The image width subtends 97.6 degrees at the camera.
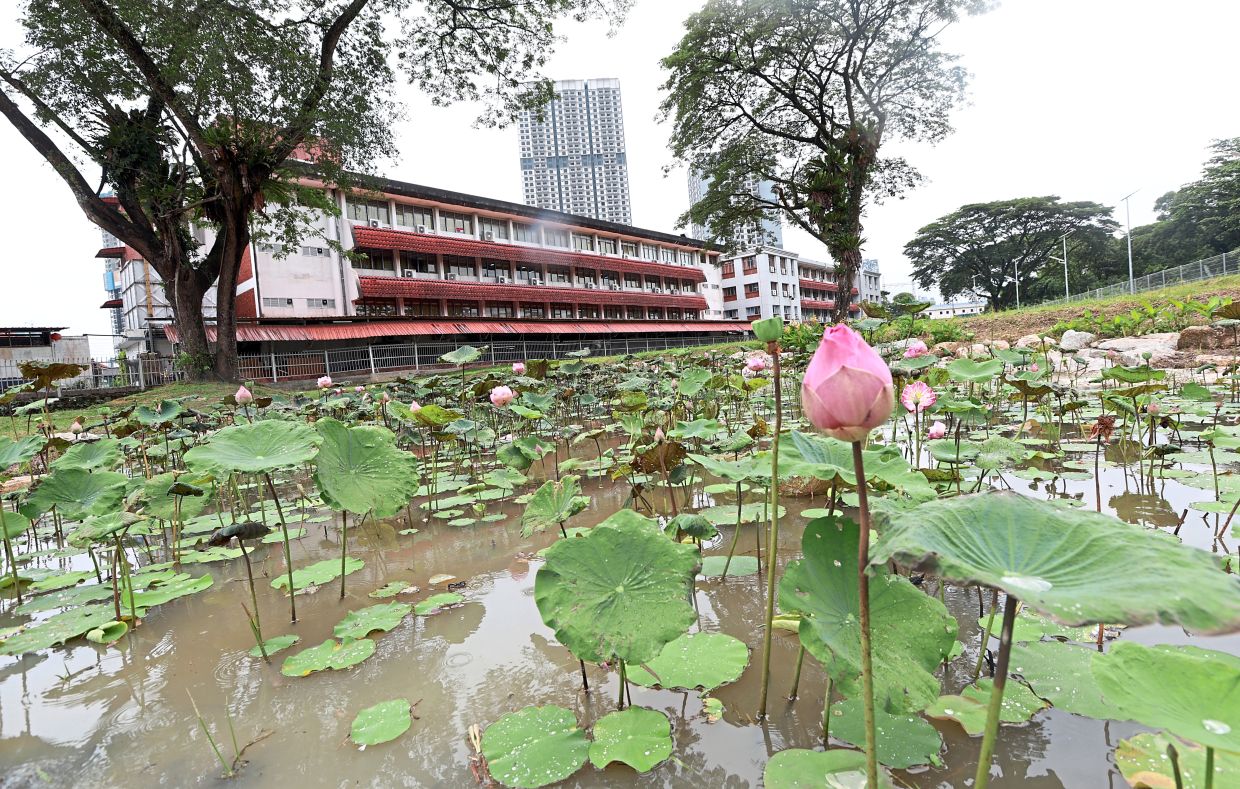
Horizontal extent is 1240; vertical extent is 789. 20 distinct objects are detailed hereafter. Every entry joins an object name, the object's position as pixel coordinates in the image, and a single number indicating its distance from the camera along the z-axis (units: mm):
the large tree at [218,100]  9234
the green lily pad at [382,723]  1065
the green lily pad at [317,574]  1896
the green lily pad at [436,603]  1641
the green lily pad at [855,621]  813
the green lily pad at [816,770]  788
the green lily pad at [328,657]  1345
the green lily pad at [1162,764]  748
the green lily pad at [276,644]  1467
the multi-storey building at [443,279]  18844
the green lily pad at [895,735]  879
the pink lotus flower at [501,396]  2928
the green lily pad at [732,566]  1710
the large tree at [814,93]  13758
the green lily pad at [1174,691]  560
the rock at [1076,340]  7370
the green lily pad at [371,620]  1500
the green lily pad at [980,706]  961
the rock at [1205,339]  6277
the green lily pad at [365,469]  1557
